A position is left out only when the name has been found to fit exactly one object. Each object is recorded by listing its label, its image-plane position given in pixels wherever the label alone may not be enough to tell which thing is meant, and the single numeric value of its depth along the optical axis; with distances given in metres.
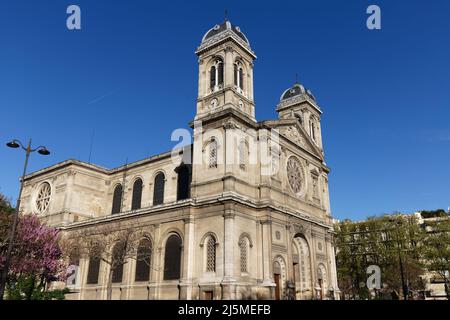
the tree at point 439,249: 46.19
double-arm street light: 16.34
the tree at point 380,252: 47.47
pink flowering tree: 21.16
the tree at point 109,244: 29.84
